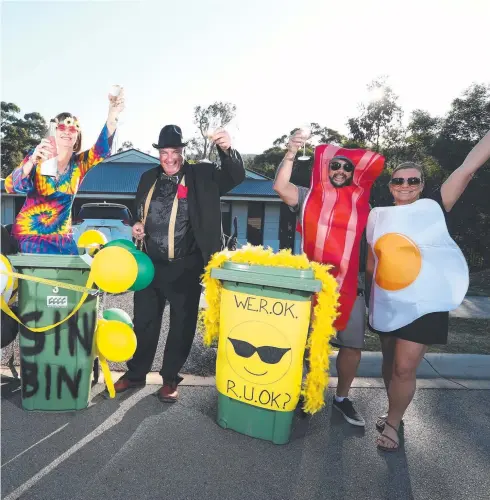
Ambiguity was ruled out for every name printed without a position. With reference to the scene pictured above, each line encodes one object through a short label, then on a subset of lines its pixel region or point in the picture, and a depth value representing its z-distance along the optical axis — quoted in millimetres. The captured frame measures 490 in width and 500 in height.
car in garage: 8273
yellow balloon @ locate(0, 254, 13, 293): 2531
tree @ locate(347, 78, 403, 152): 18453
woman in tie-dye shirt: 2766
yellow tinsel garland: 2408
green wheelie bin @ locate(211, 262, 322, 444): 2383
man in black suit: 2975
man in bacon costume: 2701
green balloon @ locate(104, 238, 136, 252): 2713
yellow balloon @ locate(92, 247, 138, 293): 2568
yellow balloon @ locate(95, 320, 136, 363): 2762
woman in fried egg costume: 2441
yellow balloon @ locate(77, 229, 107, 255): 3192
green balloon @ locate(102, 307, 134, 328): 2877
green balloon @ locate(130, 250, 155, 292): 2688
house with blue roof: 13781
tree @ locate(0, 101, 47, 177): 25594
